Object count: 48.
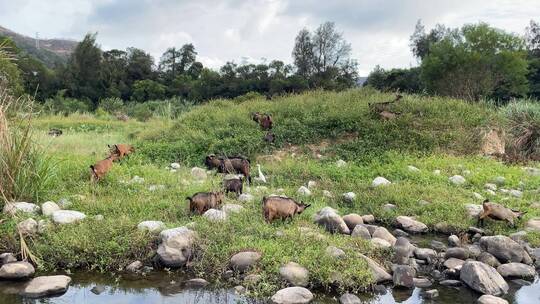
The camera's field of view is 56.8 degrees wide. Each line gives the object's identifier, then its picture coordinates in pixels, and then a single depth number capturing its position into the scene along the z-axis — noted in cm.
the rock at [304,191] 794
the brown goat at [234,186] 747
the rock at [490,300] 462
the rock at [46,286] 474
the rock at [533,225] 669
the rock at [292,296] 452
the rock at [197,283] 495
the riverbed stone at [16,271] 504
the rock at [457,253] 568
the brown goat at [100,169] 778
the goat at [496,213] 677
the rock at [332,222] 629
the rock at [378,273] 505
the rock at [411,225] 686
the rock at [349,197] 785
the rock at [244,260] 510
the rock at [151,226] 573
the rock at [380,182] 852
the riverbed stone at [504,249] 569
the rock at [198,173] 877
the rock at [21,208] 604
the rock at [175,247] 534
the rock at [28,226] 569
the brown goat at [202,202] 645
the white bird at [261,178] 893
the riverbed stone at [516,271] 536
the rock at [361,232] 611
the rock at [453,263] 543
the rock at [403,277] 503
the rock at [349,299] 459
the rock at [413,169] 937
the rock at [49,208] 629
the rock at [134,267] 529
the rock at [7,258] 529
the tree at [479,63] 3825
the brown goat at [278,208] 623
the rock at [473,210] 713
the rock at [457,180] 886
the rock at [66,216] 601
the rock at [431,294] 486
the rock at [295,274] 484
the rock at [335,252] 518
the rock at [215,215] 611
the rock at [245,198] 713
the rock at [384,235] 609
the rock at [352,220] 662
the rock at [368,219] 706
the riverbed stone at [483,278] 493
